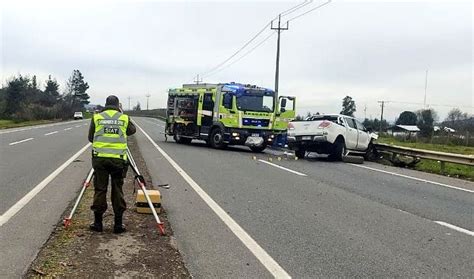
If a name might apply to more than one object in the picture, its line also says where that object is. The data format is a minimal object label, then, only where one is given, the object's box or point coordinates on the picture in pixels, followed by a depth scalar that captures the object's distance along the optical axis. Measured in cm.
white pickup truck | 1975
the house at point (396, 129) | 6426
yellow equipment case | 785
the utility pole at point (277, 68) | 3210
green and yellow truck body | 2284
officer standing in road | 672
